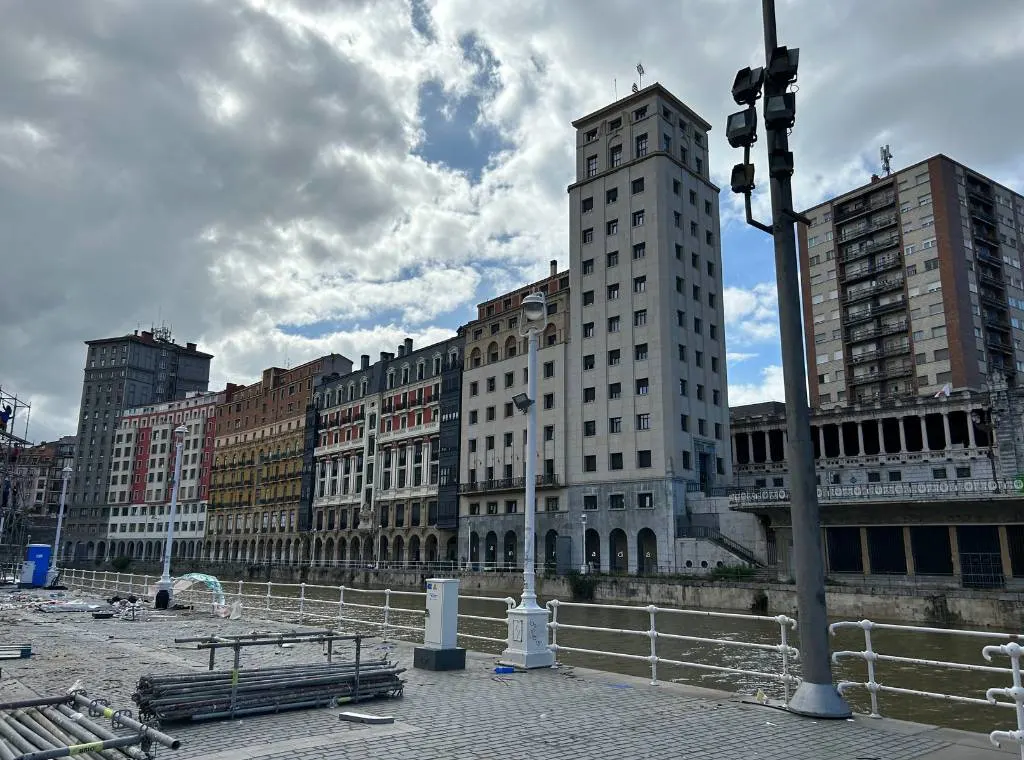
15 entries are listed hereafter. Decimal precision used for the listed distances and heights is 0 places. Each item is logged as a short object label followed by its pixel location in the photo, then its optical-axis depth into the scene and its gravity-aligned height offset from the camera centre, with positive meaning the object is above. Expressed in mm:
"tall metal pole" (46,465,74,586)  39250 -1393
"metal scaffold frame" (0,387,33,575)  53938 +4981
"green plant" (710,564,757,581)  42719 -1793
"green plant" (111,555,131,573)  96788 -3125
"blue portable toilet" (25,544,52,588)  39312 -1026
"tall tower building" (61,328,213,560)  127812 +24116
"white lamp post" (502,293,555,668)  12703 -902
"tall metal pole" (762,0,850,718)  8625 +655
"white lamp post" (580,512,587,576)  58862 -207
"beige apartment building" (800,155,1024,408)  68938 +24404
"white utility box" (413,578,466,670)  12234 -1473
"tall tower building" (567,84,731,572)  56125 +16554
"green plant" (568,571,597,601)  47906 -2926
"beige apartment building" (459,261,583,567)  62250 +9225
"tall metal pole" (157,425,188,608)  27047 -1439
